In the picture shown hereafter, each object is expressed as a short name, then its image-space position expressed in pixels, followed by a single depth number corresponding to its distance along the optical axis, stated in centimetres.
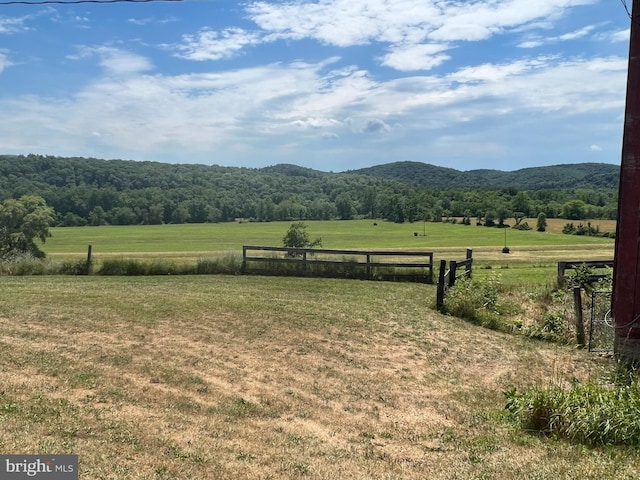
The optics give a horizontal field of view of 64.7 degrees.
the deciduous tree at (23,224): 3921
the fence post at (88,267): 2006
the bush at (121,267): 2009
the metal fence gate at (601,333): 907
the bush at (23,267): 1950
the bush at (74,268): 2005
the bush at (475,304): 1155
